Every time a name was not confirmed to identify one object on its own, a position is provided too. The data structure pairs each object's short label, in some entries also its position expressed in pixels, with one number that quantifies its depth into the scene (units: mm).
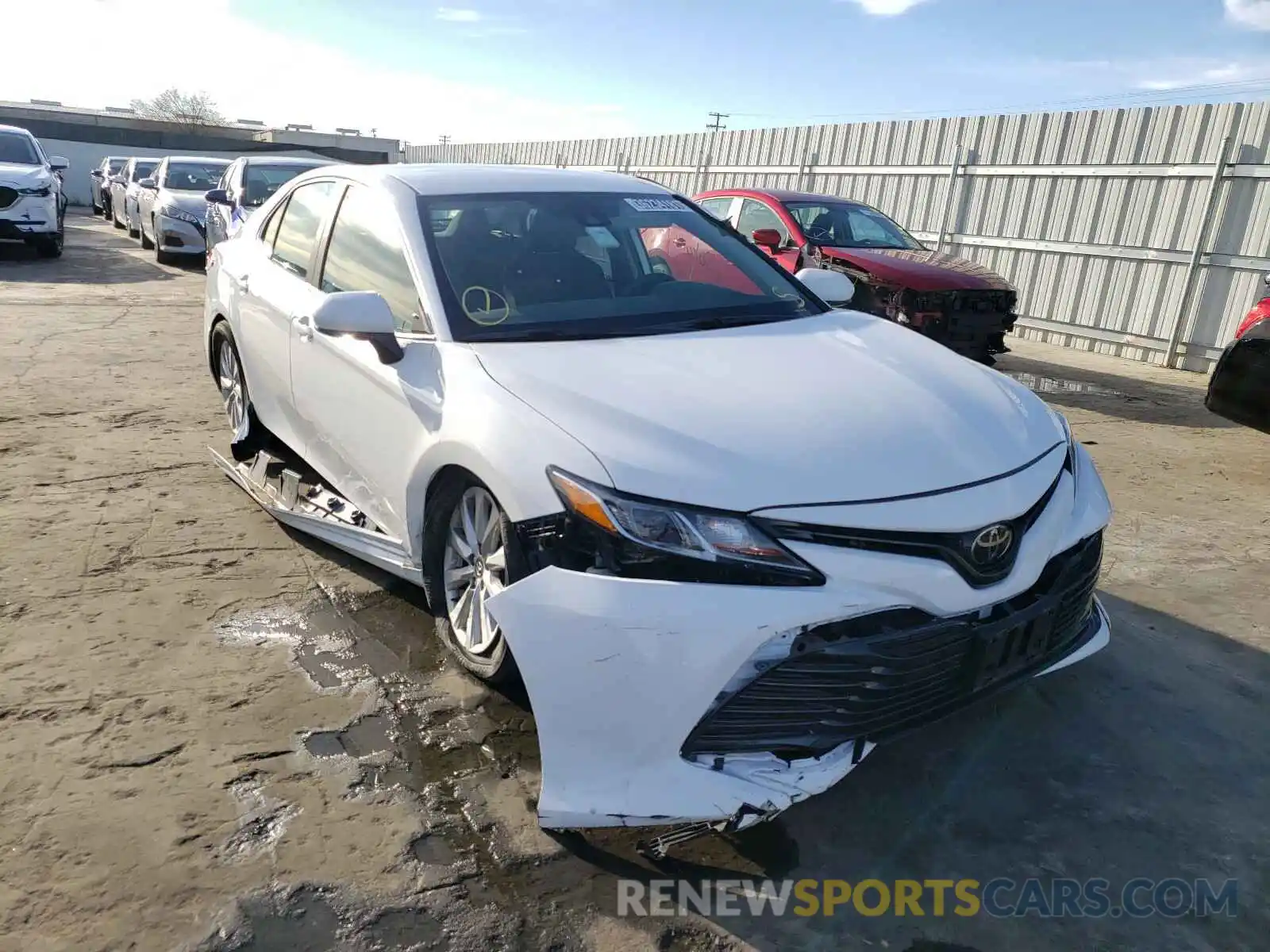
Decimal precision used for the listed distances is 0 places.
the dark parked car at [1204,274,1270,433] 5051
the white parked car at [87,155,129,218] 21609
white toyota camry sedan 2137
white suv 12695
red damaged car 8102
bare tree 57978
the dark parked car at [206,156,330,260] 10273
